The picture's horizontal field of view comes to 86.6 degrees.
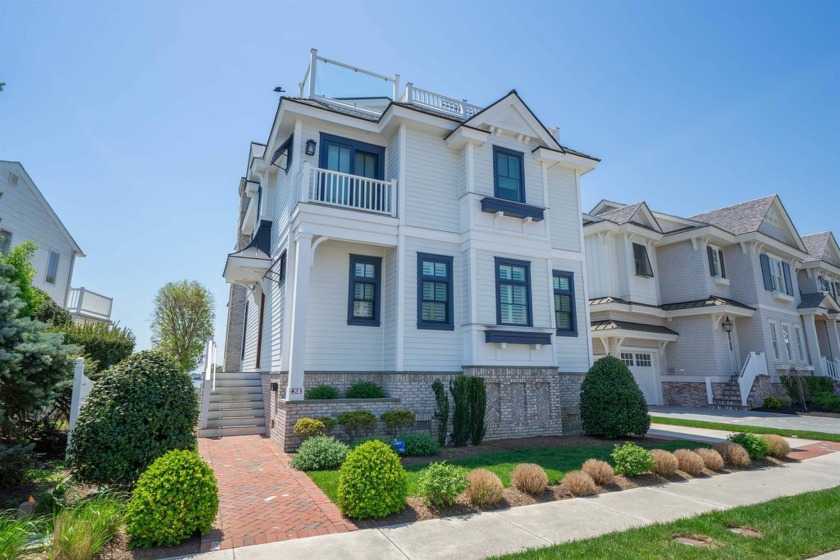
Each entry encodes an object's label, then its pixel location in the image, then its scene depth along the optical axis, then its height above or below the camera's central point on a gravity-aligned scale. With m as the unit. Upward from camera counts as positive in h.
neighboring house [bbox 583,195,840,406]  20.38 +3.47
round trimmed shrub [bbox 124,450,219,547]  4.73 -1.36
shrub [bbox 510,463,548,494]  6.86 -1.56
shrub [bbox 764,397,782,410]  19.59 -1.14
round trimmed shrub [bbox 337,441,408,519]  5.68 -1.38
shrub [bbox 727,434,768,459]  9.39 -1.40
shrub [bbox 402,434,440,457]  9.45 -1.46
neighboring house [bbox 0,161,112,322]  19.78 +6.40
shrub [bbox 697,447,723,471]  8.59 -1.57
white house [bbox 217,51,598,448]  11.45 +3.26
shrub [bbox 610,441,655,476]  7.89 -1.47
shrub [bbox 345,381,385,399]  11.12 -0.37
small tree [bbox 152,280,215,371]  31.08 +3.91
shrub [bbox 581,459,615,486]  7.43 -1.57
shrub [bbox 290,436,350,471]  8.17 -1.44
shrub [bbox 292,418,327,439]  9.38 -1.08
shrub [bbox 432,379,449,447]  10.64 -0.79
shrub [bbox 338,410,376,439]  9.79 -1.01
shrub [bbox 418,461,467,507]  6.13 -1.49
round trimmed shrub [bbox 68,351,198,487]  5.78 -0.61
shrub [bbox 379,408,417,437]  10.24 -1.00
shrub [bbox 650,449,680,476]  8.09 -1.56
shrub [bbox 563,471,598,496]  6.98 -1.67
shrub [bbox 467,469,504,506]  6.33 -1.58
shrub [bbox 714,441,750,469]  8.90 -1.54
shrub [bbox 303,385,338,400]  10.60 -0.40
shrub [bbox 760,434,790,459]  9.62 -1.50
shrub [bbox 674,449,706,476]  8.31 -1.58
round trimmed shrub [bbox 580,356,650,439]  11.50 -0.68
